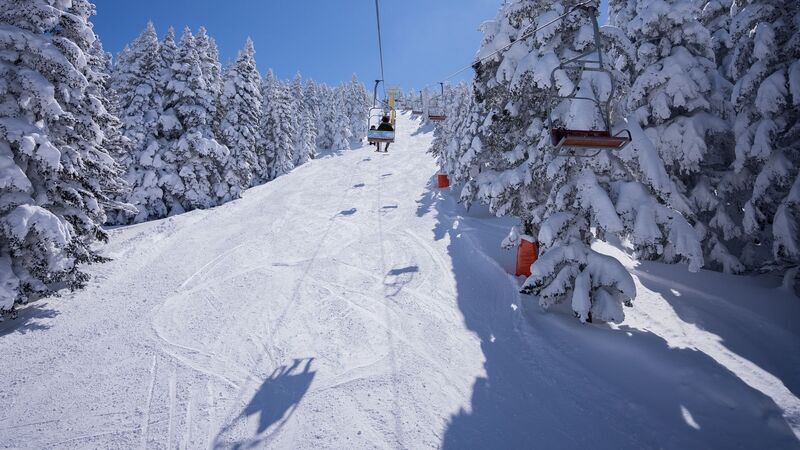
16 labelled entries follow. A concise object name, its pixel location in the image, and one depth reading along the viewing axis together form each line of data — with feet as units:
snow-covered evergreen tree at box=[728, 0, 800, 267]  35.73
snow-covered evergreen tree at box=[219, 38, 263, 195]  97.04
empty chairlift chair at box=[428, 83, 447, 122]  106.59
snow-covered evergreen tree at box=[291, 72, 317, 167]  179.83
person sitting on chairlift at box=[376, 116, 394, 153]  66.54
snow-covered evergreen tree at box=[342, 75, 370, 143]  270.46
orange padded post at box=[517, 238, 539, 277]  41.75
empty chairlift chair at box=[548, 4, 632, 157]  23.36
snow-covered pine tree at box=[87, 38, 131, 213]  41.50
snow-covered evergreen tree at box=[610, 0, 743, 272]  41.88
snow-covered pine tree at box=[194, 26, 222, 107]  89.15
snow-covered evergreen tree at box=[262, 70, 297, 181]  140.87
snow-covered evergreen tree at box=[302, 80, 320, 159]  228.02
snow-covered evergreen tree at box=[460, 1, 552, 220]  37.55
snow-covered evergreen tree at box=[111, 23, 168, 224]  81.10
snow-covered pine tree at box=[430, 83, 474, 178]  80.15
